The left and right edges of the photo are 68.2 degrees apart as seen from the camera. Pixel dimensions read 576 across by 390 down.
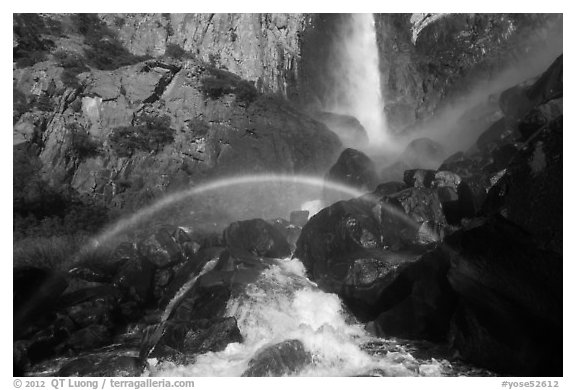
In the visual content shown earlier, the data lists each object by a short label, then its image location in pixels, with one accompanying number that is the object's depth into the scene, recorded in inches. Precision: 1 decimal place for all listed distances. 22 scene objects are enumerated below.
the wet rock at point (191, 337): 453.4
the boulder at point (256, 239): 744.3
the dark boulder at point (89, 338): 526.8
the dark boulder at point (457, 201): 626.8
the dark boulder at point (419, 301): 457.7
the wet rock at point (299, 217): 925.9
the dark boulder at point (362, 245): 522.9
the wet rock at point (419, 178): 740.0
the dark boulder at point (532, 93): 752.1
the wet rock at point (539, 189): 342.3
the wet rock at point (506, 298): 342.6
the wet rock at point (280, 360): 403.2
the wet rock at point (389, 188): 731.4
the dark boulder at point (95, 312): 559.7
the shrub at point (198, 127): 1114.1
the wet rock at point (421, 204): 637.3
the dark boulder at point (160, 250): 735.7
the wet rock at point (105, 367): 411.2
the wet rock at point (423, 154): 1025.6
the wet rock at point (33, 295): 515.5
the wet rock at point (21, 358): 412.5
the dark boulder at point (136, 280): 665.0
